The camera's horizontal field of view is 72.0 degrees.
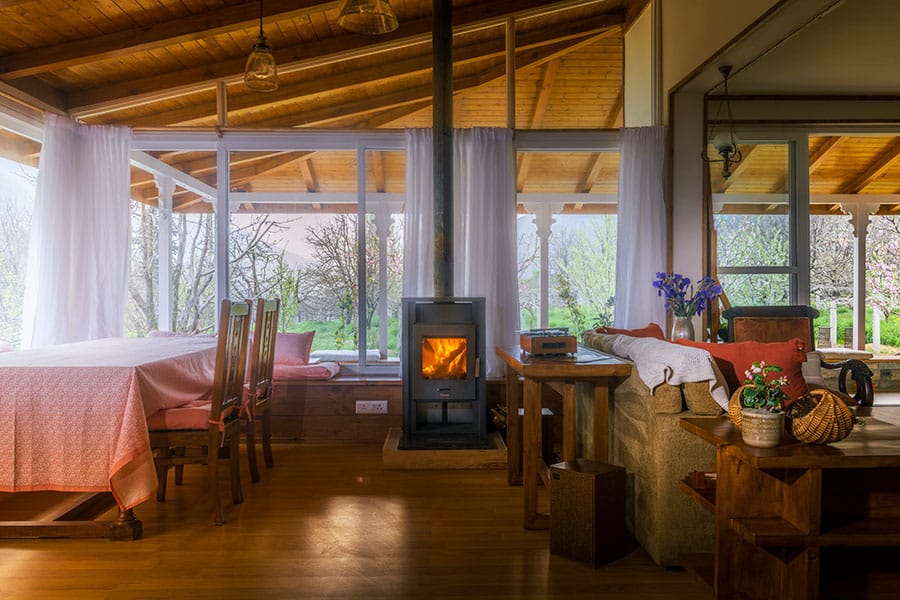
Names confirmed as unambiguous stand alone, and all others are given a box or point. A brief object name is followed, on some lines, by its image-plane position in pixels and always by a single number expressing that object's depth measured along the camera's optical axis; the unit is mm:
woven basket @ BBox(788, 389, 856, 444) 1778
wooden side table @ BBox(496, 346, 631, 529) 2594
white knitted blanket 2268
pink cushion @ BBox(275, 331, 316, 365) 4598
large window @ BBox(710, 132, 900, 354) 6543
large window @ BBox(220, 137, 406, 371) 4867
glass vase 3586
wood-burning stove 3928
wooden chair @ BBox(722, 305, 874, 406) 4074
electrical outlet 4383
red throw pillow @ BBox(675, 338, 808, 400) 2340
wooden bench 4387
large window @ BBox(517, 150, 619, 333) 5008
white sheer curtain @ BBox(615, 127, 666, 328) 4629
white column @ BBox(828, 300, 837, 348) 6707
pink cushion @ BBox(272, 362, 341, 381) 4391
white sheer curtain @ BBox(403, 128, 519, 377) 4609
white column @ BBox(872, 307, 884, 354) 6773
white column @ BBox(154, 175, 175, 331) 4934
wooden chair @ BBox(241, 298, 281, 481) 3418
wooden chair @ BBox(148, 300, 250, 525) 2791
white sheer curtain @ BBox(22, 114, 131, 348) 4465
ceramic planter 1772
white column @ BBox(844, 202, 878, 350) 6621
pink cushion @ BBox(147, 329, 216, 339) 4338
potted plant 1774
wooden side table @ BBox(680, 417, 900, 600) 1759
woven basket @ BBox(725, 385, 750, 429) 1914
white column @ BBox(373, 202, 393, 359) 4887
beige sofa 2299
